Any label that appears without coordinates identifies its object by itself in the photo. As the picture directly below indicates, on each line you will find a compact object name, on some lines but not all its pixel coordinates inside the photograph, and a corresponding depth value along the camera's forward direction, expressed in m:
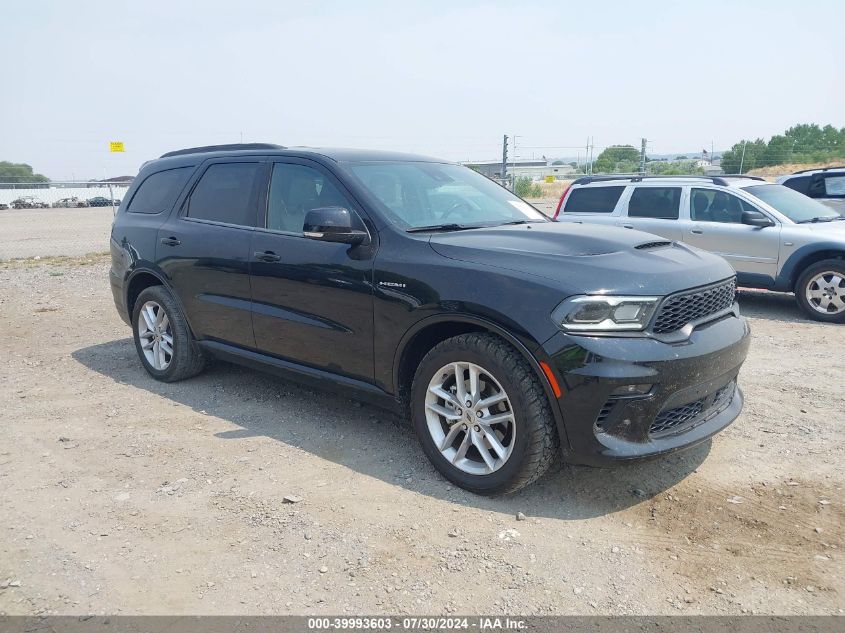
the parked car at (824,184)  10.55
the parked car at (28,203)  47.21
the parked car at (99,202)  50.72
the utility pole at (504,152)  21.53
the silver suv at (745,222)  7.84
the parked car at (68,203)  50.97
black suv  3.23
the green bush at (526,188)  30.52
